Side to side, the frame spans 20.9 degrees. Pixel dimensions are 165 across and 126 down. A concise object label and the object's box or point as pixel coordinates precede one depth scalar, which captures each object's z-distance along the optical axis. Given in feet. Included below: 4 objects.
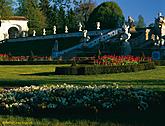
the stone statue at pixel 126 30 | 135.65
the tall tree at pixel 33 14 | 265.95
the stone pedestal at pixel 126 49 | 132.69
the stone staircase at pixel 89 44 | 157.28
